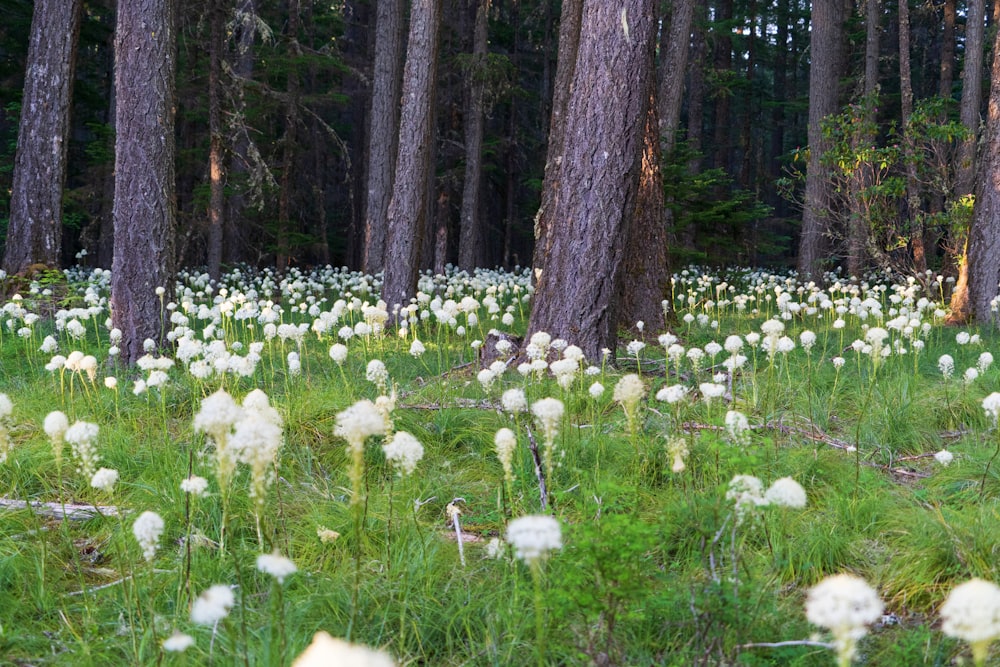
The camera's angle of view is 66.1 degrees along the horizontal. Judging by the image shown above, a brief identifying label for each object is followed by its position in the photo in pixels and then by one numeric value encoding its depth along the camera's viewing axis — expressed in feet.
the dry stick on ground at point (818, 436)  13.87
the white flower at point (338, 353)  13.92
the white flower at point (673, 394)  11.14
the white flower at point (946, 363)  15.78
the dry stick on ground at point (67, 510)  12.30
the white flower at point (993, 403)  10.37
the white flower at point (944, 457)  12.30
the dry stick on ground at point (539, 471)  10.64
